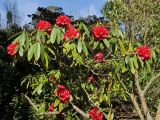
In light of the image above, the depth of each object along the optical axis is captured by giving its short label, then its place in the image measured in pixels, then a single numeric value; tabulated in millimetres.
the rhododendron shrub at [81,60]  2307
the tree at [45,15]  7670
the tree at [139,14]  3958
